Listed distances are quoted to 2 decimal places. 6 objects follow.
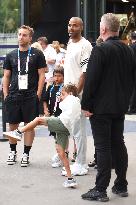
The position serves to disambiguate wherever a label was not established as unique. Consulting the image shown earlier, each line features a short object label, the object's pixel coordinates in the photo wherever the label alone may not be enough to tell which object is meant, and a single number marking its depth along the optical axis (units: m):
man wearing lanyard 12.63
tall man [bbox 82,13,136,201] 9.44
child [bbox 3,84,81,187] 10.70
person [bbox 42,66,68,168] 12.28
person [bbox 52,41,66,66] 21.41
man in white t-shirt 11.59
